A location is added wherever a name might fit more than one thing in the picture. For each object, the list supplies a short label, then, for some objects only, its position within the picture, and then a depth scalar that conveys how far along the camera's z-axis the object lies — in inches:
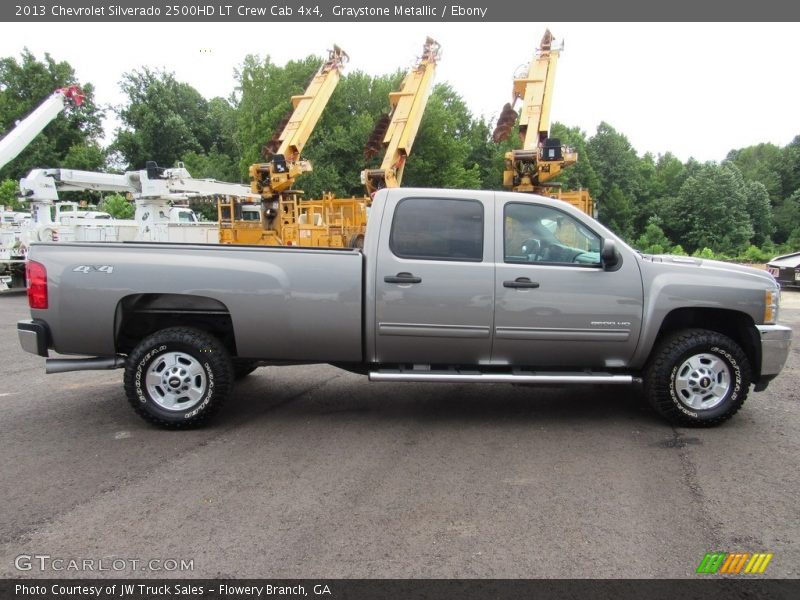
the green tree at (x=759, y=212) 2043.6
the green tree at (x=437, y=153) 1408.7
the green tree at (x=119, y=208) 1284.0
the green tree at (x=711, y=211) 1897.1
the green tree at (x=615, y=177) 2298.2
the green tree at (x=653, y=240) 1553.2
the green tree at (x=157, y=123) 1914.4
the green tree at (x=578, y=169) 2096.9
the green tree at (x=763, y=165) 2416.3
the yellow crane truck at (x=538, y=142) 638.5
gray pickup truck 189.8
